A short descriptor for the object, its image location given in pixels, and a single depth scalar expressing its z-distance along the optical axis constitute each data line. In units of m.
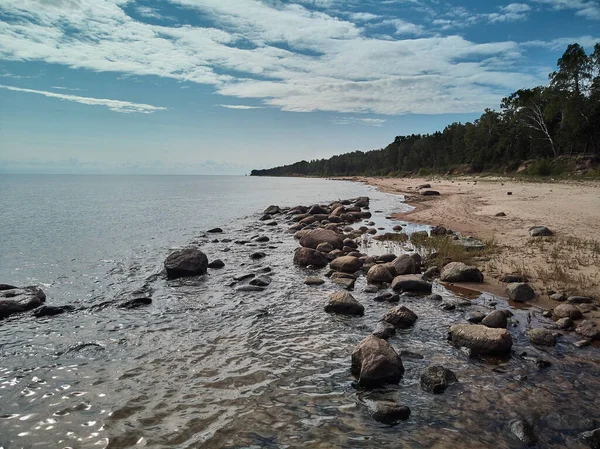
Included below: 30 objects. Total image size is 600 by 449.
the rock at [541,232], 15.83
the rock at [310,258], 14.52
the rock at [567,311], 8.27
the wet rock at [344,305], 9.27
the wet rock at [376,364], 6.09
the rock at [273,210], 33.46
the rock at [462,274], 11.40
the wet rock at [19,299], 9.66
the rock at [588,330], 7.40
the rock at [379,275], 11.91
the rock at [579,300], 8.88
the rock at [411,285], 10.82
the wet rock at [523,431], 4.77
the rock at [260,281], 11.98
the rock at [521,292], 9.68
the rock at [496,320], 8.09
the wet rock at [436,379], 5.88
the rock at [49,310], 9.67
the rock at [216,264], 14.49
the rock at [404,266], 12.42
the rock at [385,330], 7.90
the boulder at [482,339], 6.98
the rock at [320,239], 17.19
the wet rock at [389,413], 5.20
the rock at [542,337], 7.27
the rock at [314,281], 12.05
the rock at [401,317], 8.43
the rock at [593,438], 4.62
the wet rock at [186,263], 13.15
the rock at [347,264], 13.30
